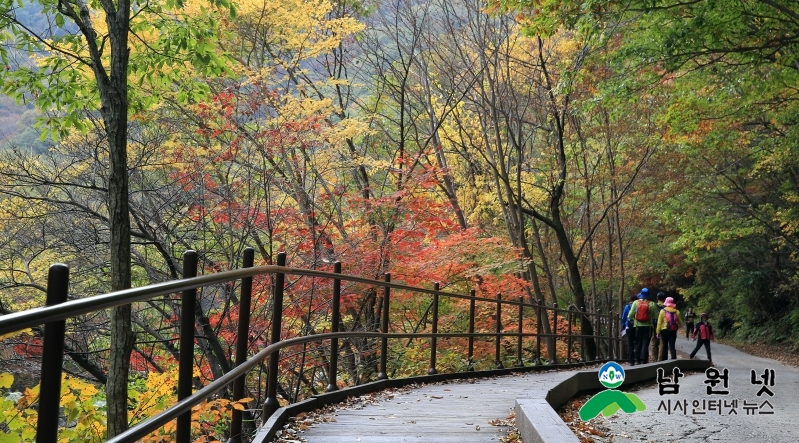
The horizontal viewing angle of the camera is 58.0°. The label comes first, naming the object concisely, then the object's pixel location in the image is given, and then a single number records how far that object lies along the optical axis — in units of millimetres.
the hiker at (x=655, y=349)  18031
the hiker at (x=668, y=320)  15828
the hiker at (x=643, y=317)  14820
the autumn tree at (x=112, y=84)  6625
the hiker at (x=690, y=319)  28352
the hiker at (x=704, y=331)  18125
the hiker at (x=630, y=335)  15508
